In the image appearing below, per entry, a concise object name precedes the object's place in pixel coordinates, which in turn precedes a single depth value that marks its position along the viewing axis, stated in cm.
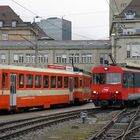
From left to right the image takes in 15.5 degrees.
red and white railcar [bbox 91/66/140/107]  3303
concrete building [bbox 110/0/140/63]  9606
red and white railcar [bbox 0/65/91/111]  2762
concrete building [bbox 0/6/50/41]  11738
